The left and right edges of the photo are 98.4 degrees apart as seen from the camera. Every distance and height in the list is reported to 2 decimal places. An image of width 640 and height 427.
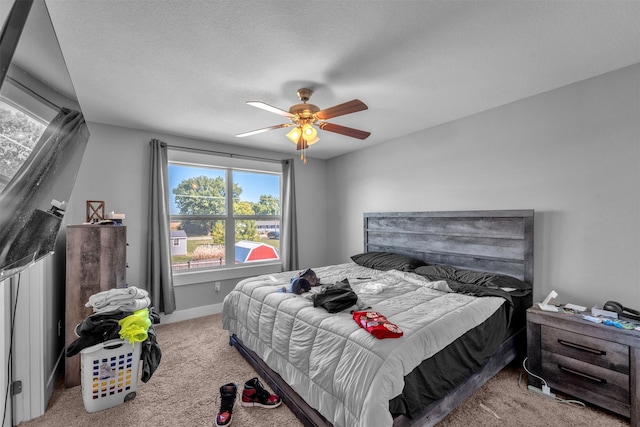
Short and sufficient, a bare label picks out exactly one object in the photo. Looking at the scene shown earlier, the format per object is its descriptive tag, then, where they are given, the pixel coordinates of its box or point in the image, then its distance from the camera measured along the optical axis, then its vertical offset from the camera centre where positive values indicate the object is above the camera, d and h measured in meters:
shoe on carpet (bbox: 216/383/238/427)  1.76 -1.30
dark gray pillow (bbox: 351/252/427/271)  3.26 -0.62
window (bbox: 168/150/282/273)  3.81 +0.00
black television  0.62 +0.22
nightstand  1.76 -1.02
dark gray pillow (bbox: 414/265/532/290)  2.51 -0.63
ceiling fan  2.08 +0.75
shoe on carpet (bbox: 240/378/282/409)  1.94 -1.32
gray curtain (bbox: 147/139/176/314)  3.36 -0.34
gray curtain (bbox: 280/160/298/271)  4.45 -0.19
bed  1.48 -0.78
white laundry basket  1.90 -1.16
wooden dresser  2.22 -0.49
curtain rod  3.66 +0.83
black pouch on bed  1.95 -0.64
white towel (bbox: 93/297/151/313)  2.03 -0.72
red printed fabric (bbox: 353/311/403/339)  1.55 -0.67
